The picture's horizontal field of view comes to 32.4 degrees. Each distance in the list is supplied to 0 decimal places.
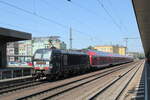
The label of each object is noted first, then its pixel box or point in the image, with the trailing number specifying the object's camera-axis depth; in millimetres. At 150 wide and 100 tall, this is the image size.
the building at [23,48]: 117138
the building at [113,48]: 115494
